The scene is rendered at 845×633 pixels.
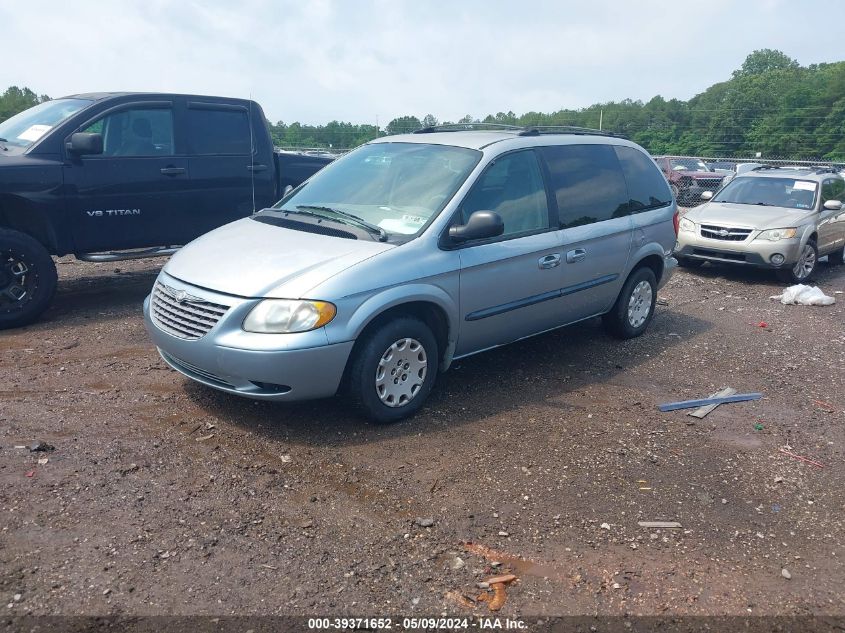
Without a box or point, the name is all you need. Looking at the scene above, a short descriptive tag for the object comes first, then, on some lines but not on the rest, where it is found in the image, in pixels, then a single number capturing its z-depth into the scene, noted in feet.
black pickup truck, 21.31
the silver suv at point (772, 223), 33.19
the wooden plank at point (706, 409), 17.15
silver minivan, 13.97
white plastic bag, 29.50
